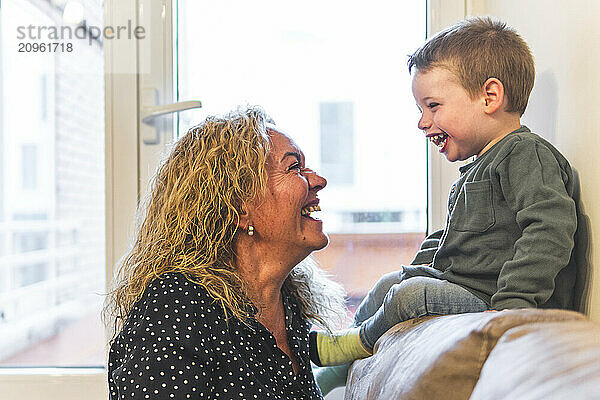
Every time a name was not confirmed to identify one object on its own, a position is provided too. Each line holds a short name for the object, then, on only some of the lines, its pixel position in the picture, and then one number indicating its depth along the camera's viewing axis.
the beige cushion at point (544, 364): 0.63
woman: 1.18
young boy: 1.20
